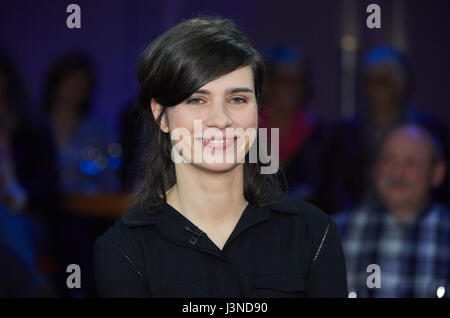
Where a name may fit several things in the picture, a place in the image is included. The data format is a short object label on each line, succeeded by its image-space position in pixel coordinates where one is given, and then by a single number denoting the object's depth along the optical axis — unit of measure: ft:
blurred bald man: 16.88
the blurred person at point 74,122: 24.03
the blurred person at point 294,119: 19.58
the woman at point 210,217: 8.80
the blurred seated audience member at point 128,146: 22.15
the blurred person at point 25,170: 21.93
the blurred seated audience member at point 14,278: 15.69
